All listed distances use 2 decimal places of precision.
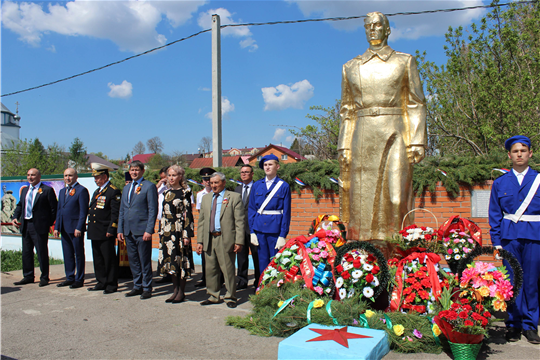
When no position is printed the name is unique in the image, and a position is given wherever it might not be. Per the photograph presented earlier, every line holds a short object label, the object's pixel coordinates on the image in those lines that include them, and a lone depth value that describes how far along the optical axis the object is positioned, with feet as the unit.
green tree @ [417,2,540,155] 30.17
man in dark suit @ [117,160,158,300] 18.86
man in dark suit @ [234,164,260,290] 20.20
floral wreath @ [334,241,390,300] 12.27
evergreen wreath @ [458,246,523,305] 11.51
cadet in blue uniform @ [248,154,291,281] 17.63
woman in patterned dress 17.48
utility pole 29.32
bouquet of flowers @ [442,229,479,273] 13.44
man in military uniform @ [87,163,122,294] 20.06
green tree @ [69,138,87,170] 168.14
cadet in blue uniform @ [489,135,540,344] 12.46
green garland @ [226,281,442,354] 11.48
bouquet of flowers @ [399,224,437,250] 12.92
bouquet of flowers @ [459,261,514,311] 10.76
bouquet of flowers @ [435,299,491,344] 10.16
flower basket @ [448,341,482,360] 10.31
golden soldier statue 14.53
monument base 9.84
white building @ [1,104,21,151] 176.92
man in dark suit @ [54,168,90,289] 21.48
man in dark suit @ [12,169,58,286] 22.53
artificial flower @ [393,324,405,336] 11.49
